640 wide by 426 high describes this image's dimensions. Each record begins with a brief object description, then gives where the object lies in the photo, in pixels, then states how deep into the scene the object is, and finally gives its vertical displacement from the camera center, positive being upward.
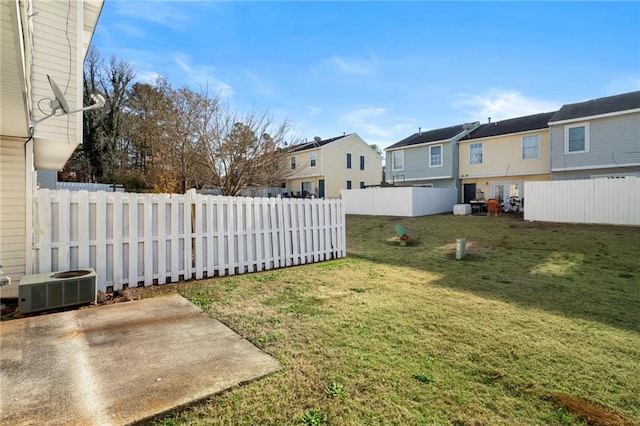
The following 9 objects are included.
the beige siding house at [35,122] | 4.59 +1.28
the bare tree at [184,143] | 14.26 +3.40
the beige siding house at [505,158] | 19.64 +3.51
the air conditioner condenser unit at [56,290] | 4.10 -1.08
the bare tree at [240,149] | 12.78 +2.63
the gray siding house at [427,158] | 23.22 +4.13
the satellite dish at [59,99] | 3.90 +1.47
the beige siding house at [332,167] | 29.33 +4.34
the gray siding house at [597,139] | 15.90 +3.80
